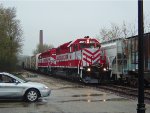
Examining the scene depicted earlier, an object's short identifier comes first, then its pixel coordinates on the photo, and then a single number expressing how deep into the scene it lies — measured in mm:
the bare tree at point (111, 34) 39087
